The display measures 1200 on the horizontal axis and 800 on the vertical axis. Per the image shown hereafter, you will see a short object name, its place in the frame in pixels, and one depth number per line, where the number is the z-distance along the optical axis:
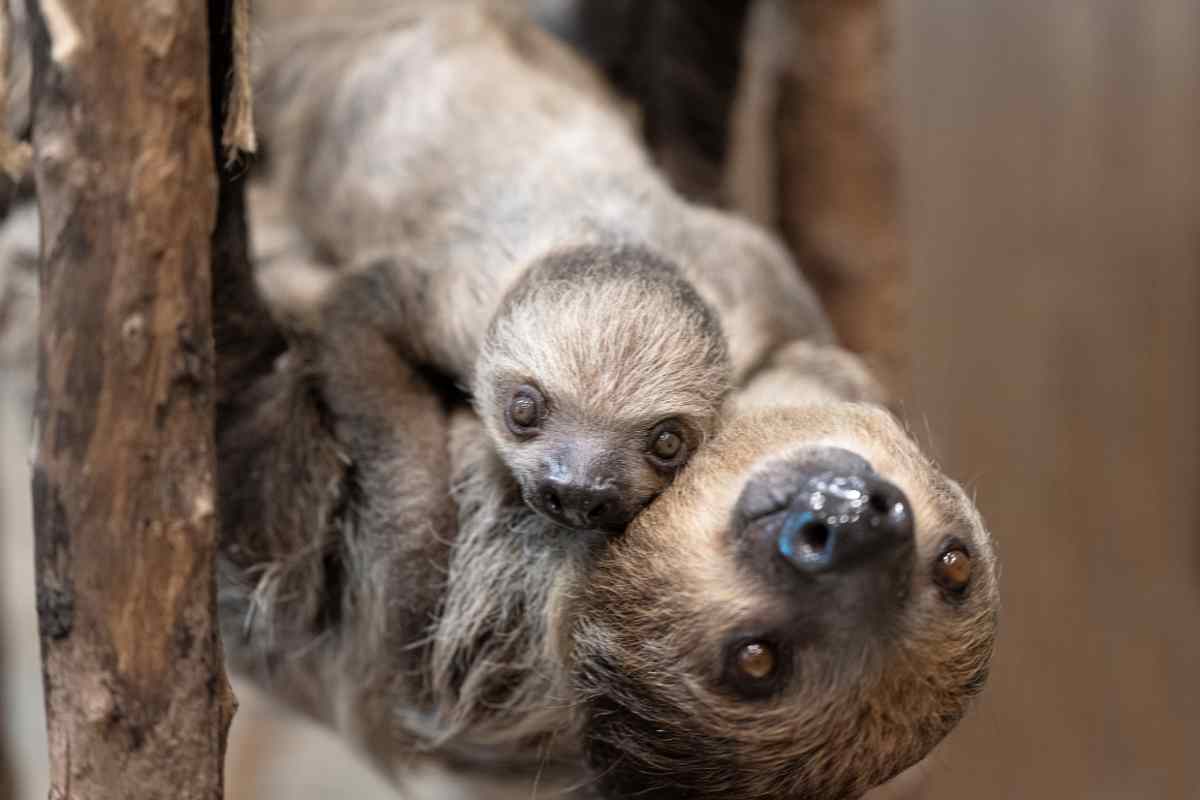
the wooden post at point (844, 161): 1.19
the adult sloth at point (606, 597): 0.82
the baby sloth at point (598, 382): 0.83
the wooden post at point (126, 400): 0.77
